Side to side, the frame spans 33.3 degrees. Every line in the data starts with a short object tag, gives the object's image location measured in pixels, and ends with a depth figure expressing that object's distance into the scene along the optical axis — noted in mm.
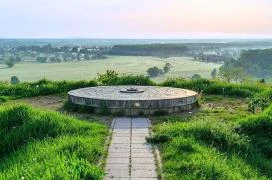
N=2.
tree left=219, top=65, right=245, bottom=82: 17831
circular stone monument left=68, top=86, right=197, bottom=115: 10430
